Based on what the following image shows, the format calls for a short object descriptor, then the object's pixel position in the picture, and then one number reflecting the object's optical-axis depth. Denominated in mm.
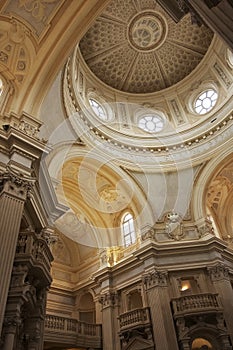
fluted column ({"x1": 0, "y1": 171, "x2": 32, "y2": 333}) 7736
